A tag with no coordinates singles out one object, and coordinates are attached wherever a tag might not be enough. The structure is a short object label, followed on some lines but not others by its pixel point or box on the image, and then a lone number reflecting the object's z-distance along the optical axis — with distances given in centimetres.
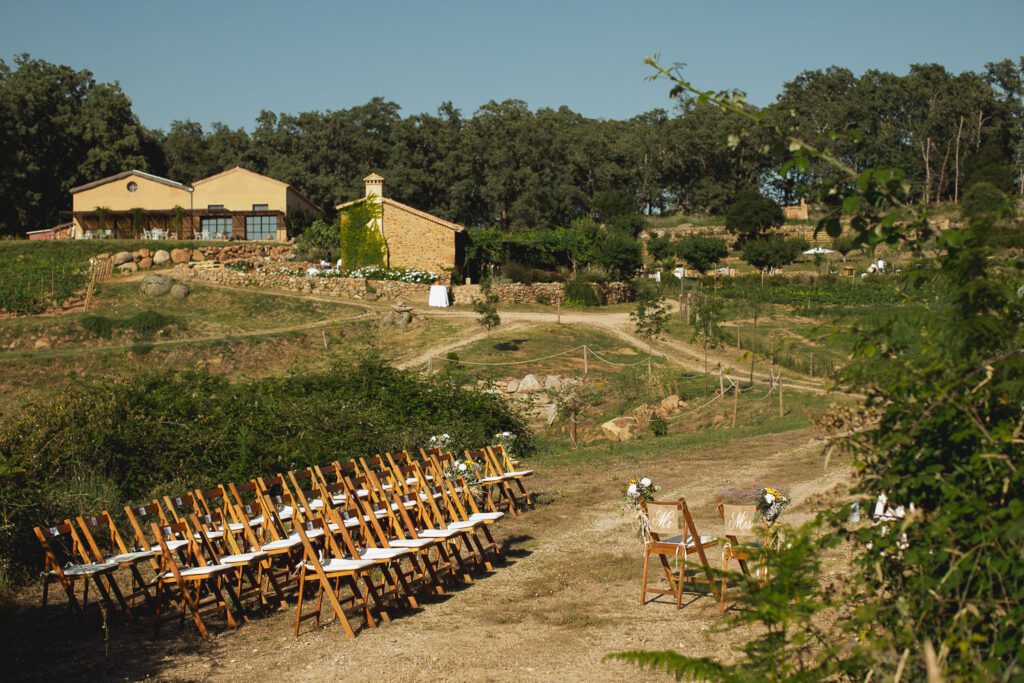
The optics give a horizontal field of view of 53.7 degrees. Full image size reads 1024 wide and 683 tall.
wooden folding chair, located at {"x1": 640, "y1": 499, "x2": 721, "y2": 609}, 854
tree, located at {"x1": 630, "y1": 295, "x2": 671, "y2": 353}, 3228
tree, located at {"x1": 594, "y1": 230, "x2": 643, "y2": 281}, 5144
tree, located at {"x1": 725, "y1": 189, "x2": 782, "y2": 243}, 7344
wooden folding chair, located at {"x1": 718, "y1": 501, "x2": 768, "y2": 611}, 890
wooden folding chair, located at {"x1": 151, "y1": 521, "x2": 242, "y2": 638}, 841
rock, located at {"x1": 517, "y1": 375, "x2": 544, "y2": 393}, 2948
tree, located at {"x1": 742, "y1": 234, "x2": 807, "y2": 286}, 5953
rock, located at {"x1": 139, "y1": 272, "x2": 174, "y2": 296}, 4422
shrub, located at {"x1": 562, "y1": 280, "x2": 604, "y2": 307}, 4581
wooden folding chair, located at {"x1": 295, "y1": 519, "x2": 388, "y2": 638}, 795
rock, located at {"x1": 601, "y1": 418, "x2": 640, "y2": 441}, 2178
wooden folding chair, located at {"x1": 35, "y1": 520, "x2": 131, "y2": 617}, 858
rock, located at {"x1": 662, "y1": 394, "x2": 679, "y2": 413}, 2483
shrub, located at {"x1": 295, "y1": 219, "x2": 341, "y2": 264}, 5119
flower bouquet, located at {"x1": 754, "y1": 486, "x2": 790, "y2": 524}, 926
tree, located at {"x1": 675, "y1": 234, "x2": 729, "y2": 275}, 6172
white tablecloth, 4341
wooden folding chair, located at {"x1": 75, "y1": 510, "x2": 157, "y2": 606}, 877
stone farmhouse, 4862
